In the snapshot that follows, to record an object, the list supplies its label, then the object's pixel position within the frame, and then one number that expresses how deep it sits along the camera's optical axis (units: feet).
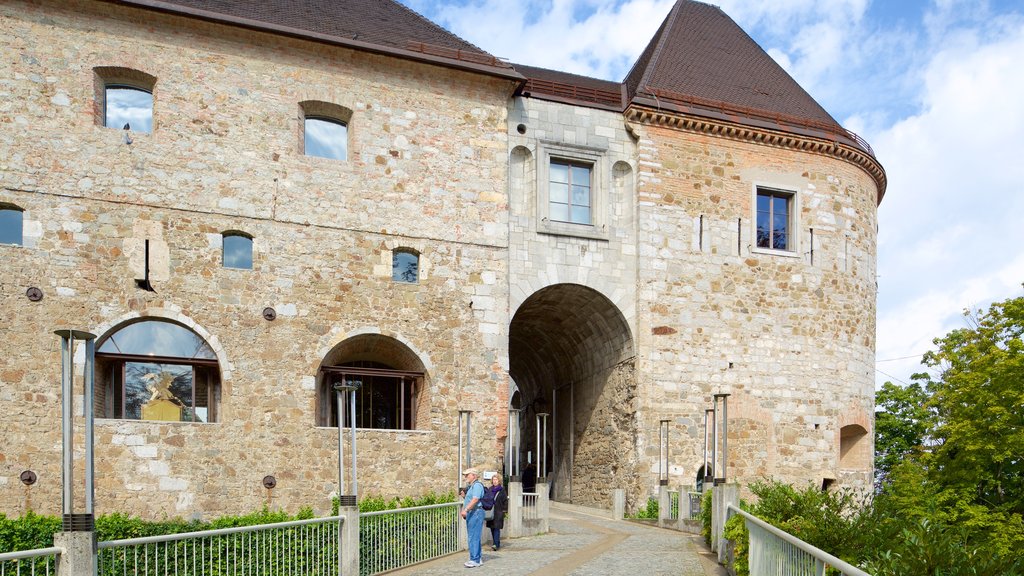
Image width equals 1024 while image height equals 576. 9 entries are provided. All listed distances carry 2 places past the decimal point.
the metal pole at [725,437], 52.35
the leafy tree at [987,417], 86.89
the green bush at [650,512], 70.44
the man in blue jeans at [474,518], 43.14
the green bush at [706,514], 53.01
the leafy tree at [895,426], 131.23
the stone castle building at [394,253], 59.52
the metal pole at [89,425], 28.66
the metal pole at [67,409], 27.14
